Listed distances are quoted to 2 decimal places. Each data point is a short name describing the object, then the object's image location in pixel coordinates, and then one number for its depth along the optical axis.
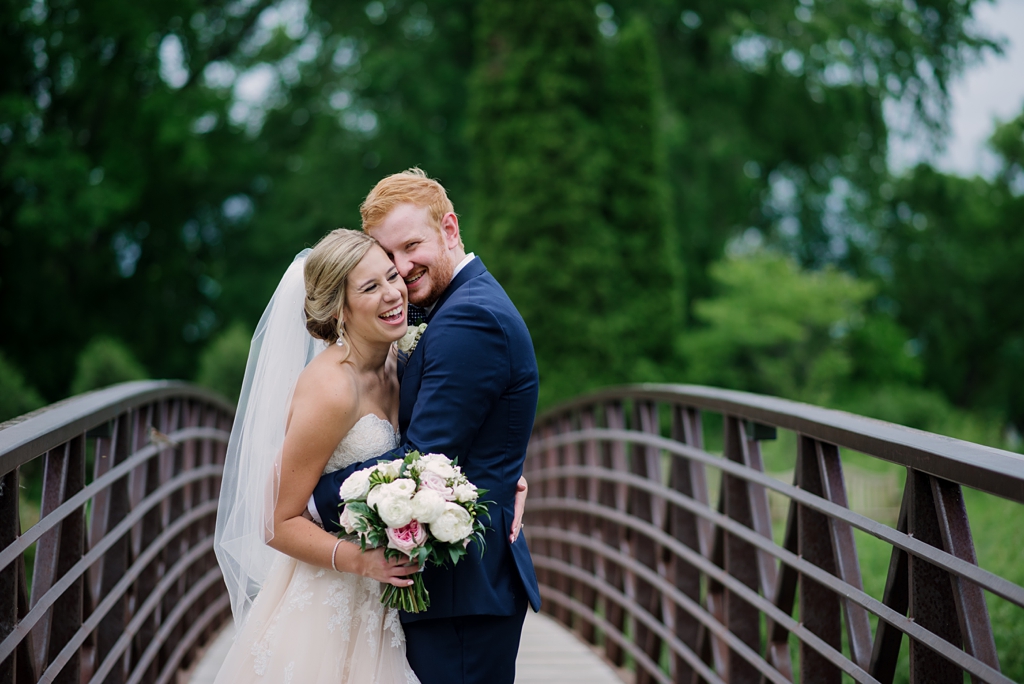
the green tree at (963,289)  25.22
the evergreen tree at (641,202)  15.30
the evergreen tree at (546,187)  13.27
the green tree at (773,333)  17.17
